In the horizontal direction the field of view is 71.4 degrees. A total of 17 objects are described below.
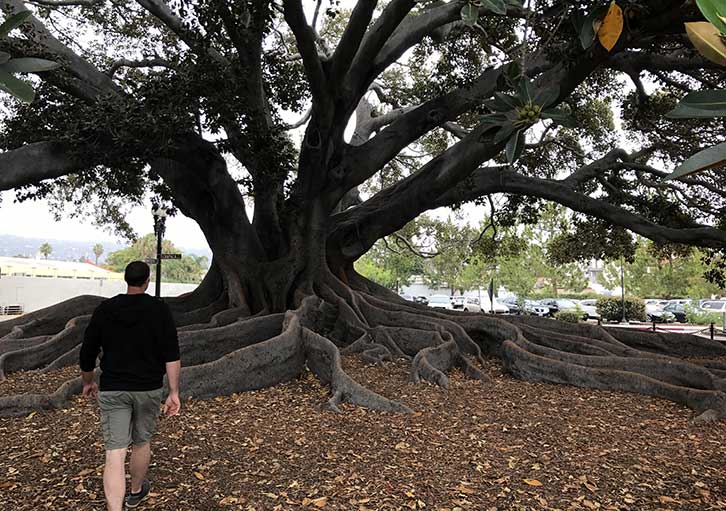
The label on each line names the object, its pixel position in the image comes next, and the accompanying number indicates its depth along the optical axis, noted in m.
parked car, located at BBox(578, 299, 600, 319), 29.60
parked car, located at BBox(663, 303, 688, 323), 28.00
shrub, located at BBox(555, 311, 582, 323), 20.10
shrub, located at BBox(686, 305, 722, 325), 24.83
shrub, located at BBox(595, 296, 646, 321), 27.06
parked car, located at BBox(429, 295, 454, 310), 34.20
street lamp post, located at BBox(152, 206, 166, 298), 11.31
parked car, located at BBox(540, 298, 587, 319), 29.36
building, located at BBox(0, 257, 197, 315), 23.19
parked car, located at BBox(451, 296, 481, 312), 31.75
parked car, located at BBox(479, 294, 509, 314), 30.92
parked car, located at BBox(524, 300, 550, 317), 28.92
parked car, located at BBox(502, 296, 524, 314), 28.33
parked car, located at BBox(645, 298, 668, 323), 28.16
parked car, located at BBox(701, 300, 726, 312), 28.68
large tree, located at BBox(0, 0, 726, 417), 5.82
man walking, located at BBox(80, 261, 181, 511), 2.88
